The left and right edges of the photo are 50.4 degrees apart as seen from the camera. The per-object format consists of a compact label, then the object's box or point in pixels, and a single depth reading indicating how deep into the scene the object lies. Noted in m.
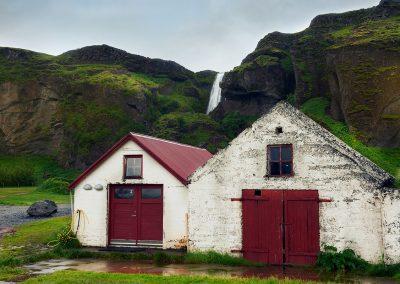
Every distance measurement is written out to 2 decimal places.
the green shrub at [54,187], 46.69
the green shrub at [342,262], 14.46
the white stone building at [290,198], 14.80
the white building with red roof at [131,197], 18.34
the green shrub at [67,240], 18.88
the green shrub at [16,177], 52.91
